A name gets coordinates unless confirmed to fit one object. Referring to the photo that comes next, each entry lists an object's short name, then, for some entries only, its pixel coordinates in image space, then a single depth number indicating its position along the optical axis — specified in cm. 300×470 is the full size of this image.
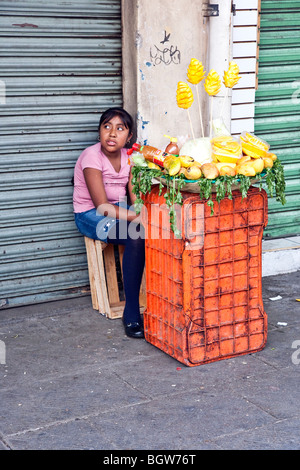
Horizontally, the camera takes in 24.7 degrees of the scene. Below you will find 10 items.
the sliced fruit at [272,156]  450
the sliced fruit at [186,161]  424
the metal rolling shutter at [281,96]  626
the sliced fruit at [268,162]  439
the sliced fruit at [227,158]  431
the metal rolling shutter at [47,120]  523
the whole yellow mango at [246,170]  425
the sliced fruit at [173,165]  422
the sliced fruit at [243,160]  433
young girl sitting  498
